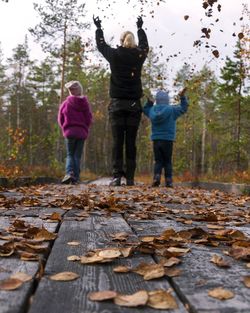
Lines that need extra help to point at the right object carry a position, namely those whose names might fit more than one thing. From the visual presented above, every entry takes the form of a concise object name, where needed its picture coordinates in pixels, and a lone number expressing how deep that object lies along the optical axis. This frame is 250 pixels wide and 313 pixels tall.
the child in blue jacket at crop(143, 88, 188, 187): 10.05
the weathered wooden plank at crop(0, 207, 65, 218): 3.58
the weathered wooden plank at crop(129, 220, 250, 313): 1.43
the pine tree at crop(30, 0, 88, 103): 33.97
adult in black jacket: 8.61
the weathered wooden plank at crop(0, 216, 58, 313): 1.36
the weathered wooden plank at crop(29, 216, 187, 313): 1.40
